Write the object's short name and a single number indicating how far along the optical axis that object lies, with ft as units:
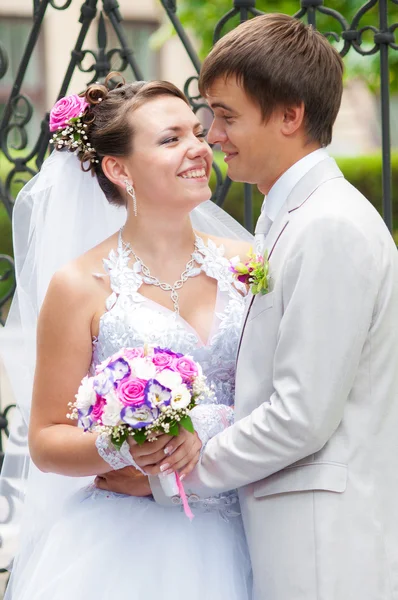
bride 17.53
